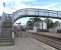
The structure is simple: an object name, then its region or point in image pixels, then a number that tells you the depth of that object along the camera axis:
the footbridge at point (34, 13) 10.11
